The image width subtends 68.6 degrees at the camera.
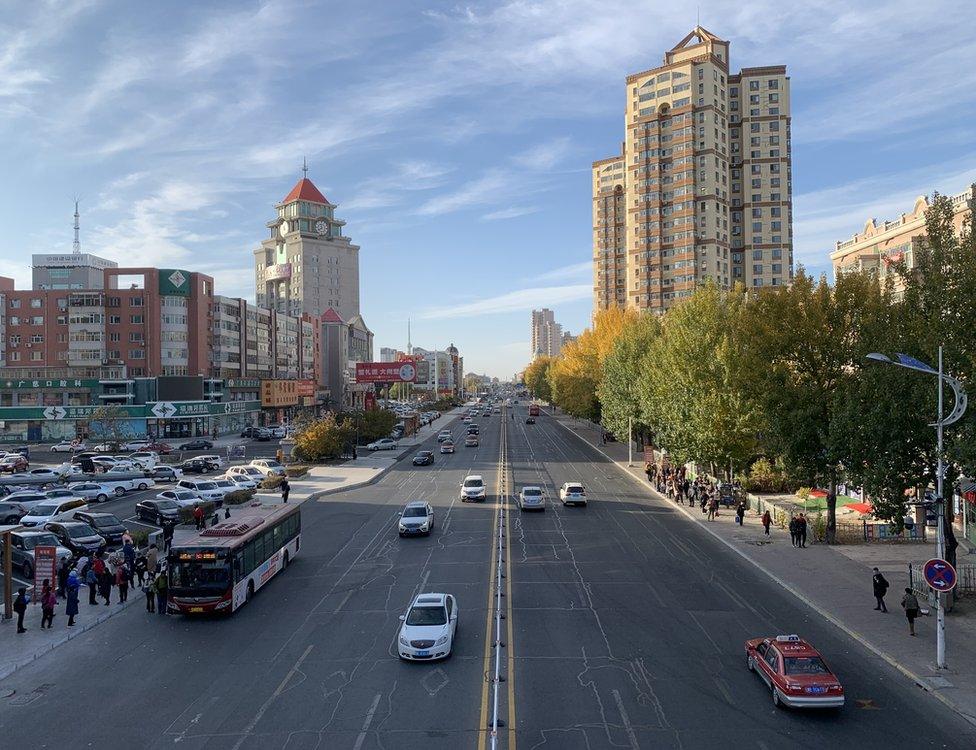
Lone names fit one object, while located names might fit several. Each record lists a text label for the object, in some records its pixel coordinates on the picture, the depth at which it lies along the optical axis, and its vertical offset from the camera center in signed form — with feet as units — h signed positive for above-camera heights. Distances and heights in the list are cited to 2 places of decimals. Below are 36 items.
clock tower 587.68 +104.75
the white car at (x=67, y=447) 242.33 -20.69
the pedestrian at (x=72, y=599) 72.23 -21.44
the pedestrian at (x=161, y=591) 75.36 -21.58
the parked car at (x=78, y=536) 100.07 -21.28
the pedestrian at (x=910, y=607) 64.18 -20.23
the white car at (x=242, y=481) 157.68 -21.74
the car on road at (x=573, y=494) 135.54 -21.07
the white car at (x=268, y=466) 177.34 -20.85
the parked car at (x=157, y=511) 125.39 -22.09
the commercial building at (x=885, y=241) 167.04 +36.30
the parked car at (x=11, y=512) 123.44 -21.89
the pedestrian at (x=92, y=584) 78.95 -21.88
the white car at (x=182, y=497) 132.46 -21.04
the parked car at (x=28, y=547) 89.97 -21.17
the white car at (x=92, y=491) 148.77 -21.86
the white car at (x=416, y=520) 108.47 -20.78
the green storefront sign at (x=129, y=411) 274.57 -9.61
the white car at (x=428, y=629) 57.82 -20.33
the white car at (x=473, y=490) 141.38 -20.96
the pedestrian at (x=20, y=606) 69.07 -21.31
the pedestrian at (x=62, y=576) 79.92 -21.22
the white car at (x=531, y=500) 130.11 -21.06
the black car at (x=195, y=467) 192.65 -21.79
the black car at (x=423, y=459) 210.59 -21.94
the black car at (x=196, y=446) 247.85 -20.83
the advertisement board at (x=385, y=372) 307.17 +5.74
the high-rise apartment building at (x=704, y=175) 355.97 +107.31
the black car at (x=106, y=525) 107.04 -21.13
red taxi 48.26 -20.31
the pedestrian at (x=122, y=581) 79.71 -21.77
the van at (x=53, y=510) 114.01 -21.14
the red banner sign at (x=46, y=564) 76.13 -19.01
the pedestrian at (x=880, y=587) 70.95 -20.37
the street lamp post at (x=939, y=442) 56.65 -5.29
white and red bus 71.72 -18.83
